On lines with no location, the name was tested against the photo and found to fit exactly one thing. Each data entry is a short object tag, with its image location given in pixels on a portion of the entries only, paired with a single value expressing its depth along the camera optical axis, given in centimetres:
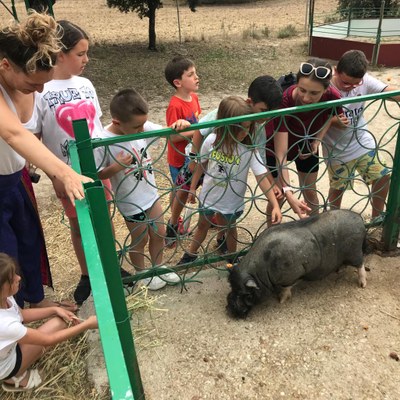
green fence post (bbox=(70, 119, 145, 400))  109
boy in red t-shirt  314
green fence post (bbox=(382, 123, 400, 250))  279
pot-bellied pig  244
